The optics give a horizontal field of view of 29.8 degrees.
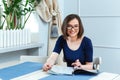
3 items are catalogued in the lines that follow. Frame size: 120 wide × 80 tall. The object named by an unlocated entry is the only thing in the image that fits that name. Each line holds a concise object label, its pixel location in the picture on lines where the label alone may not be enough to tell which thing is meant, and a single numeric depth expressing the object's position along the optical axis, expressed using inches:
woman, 90.8
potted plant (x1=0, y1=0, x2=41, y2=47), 114.9
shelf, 105.8
